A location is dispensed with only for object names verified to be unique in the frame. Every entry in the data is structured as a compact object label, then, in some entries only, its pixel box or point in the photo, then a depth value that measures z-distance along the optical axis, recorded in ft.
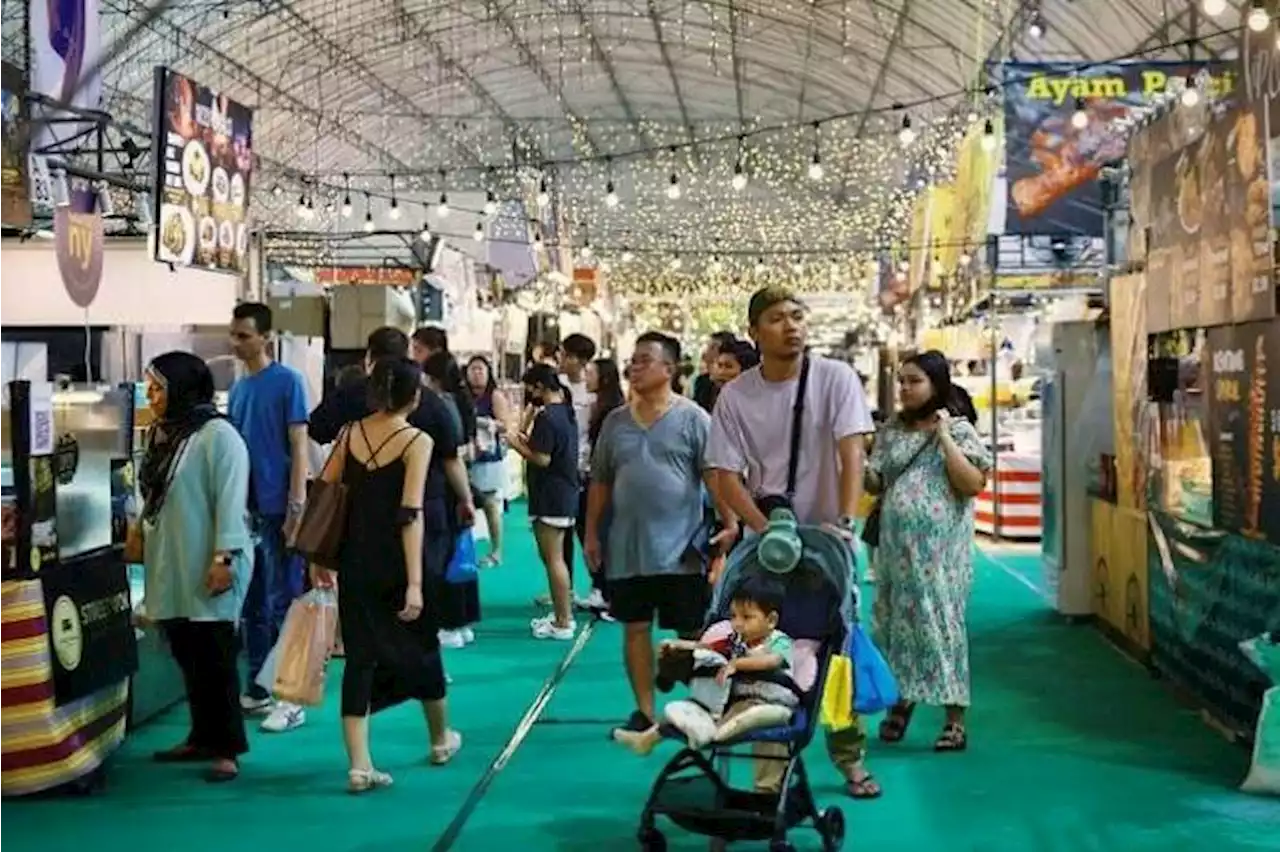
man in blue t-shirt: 20.98
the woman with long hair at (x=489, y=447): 35.37
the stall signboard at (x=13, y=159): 23.80
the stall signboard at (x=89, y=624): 17.37
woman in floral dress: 19.31
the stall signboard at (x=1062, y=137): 43.45
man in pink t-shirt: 16.35
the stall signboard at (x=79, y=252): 27.45
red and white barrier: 44.50
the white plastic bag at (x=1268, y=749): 17.15
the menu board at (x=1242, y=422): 19.07
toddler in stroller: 13.89
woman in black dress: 17.17
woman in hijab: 17.88
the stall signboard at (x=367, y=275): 60.80
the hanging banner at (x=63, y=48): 26.05
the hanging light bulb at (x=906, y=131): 51.88
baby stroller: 14.15
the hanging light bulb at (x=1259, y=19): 19.75
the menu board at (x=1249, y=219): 18.61
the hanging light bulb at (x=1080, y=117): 42.24
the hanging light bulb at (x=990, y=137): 47.26
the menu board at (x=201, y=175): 29.60
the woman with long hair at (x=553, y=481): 27.94
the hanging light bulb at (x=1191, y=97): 22.71
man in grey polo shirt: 19.20
